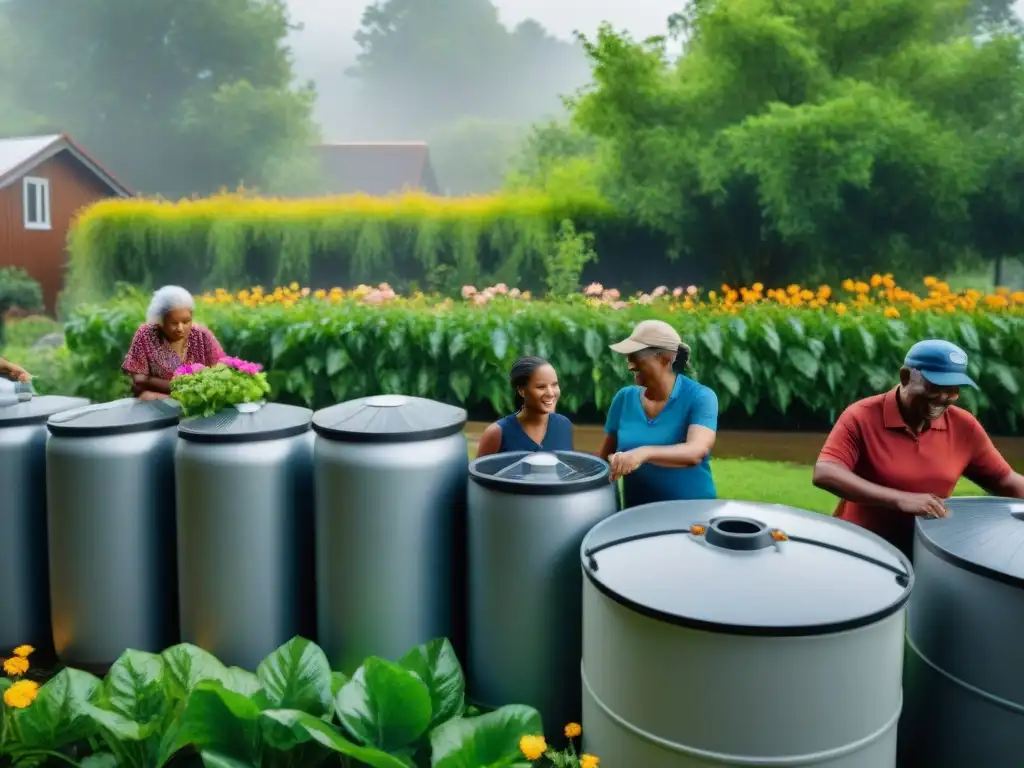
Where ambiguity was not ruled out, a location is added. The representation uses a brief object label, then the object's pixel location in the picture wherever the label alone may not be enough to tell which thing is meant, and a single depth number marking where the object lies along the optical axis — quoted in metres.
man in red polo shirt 3.03
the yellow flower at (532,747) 2.46
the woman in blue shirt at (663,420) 3.25
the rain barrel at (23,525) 3.81
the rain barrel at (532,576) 2.92
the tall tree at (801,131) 12.82
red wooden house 22.95
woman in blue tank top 3.36
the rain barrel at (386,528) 3.14
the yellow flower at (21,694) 2.72
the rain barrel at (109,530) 3.51
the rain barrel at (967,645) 2.44
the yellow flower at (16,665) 2.95
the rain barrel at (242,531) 3.33
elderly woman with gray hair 4.30
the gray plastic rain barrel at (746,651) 2.17
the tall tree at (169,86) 40.19
